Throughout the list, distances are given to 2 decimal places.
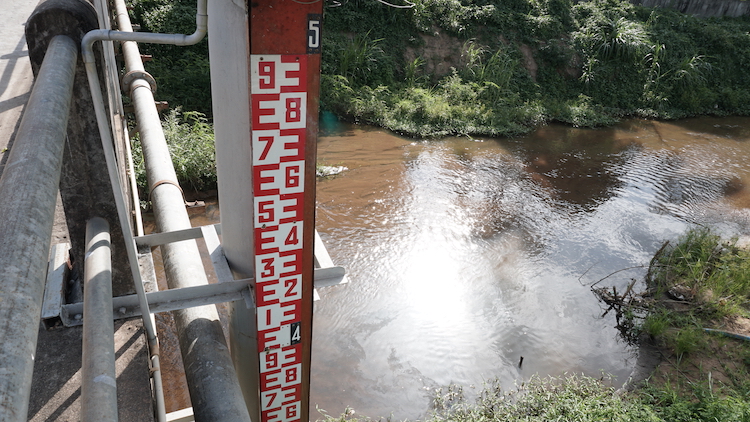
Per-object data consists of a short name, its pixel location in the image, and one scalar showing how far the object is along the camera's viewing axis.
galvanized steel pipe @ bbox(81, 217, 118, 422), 0.79
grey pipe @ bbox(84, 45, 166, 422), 1.29
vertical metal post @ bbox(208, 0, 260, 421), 1.69
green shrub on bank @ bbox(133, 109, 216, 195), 6.66
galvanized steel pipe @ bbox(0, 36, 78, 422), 0.47
